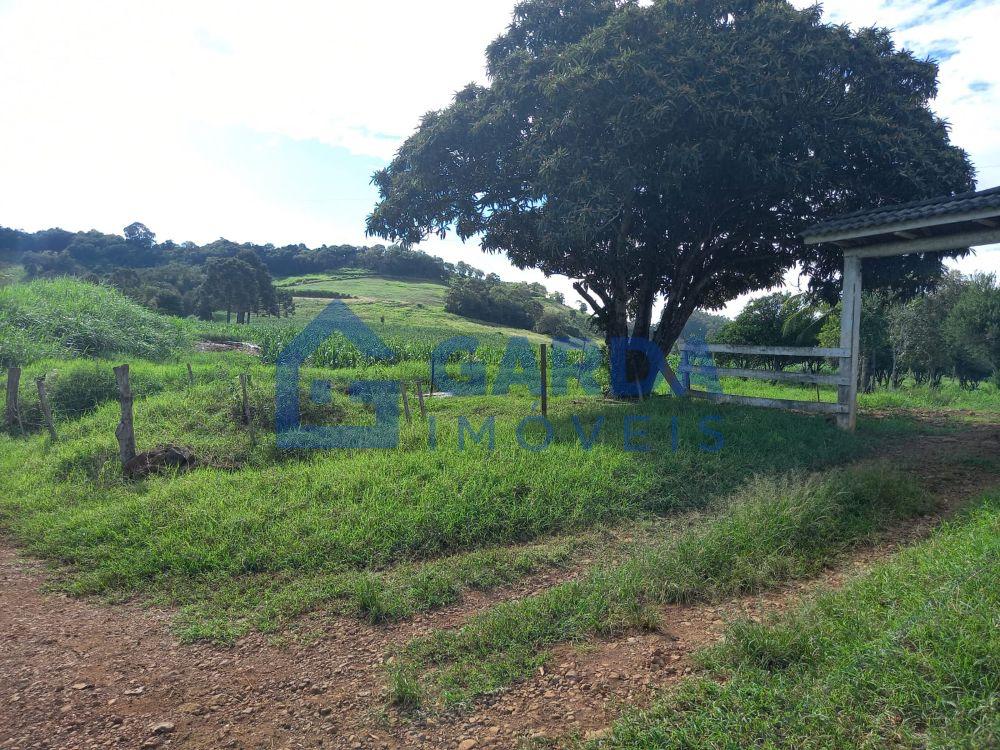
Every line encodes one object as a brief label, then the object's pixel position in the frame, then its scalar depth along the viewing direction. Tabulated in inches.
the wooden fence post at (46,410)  314.7
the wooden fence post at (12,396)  336.4
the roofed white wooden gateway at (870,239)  262.5
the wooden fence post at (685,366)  412.8
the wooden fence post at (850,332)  320.5
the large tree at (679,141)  331.3
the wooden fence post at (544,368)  353.0
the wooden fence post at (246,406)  321.5
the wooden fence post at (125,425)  251.3
